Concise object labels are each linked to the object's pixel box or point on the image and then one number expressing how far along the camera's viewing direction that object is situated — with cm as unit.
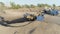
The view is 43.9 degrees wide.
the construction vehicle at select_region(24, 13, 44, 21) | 703
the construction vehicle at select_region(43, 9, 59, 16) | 958
